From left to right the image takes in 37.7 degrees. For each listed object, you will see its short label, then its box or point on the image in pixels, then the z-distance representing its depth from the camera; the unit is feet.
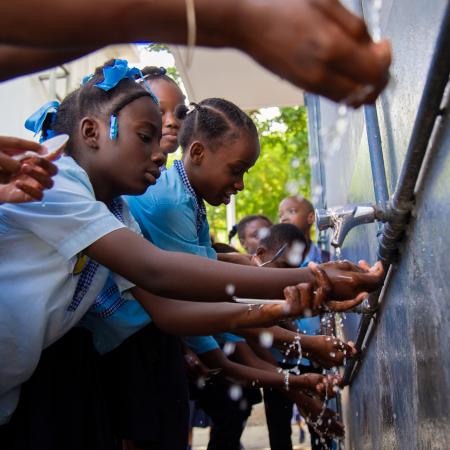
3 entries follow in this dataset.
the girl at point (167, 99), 10.75
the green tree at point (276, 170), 36.55
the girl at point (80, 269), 5.85
